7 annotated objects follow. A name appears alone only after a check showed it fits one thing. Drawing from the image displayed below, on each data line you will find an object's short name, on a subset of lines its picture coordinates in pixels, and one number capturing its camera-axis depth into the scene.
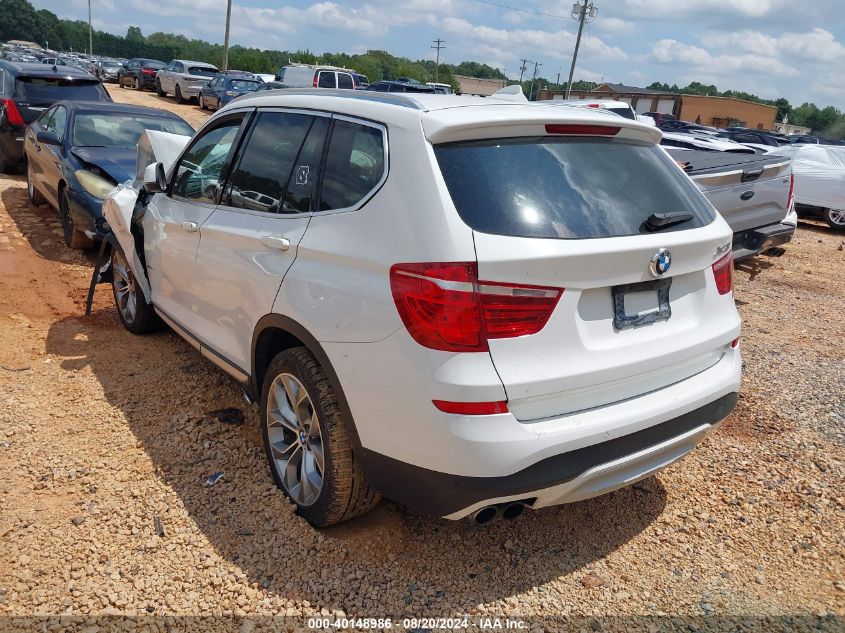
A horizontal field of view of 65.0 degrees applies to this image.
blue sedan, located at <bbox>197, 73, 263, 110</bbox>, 24.52
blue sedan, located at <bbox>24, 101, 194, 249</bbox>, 6.78
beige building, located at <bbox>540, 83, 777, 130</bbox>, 56.34
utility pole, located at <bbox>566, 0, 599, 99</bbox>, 42.91
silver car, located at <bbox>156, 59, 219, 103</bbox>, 28.49
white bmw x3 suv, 2.28
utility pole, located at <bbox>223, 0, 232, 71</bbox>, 35.23
